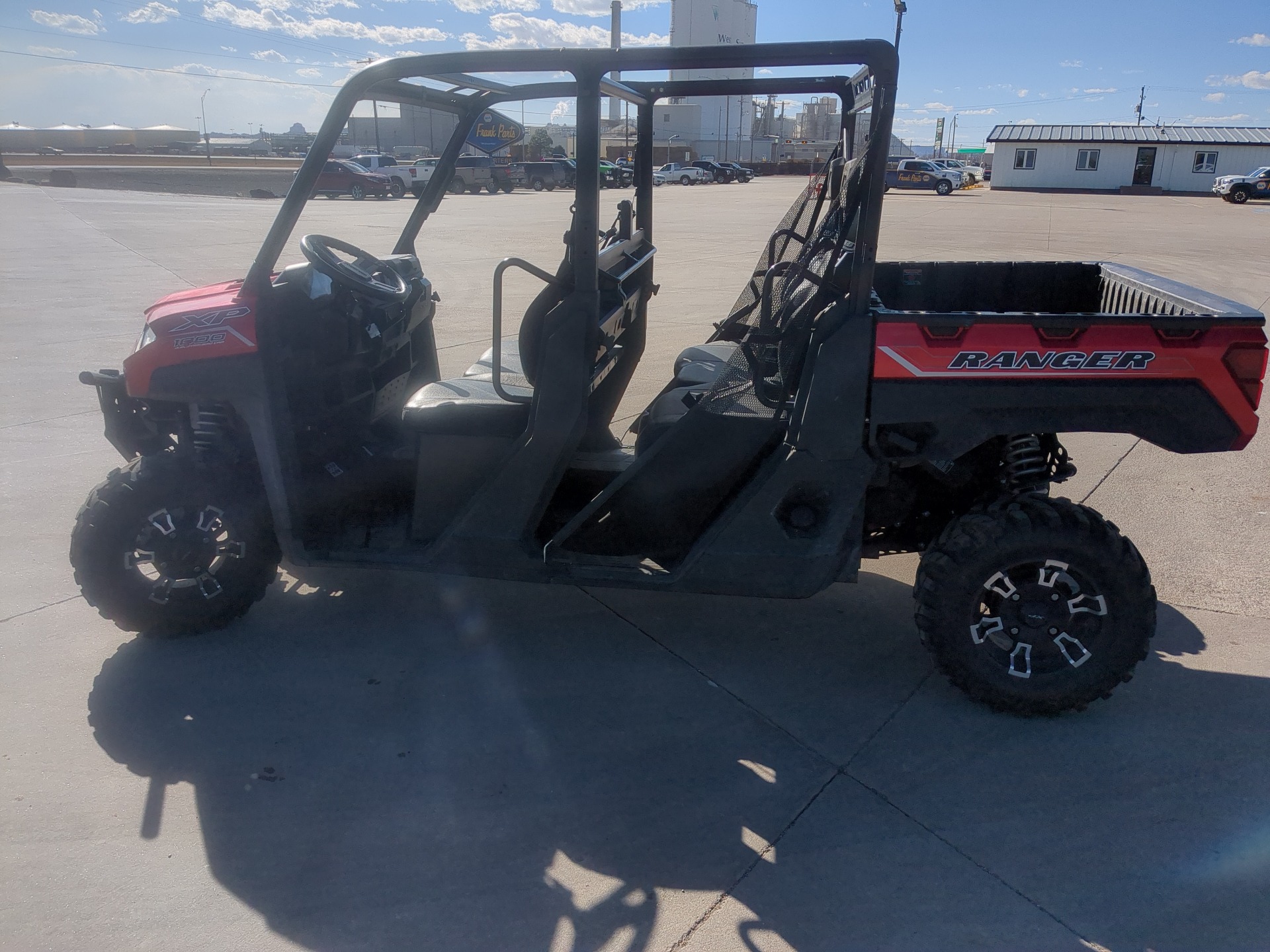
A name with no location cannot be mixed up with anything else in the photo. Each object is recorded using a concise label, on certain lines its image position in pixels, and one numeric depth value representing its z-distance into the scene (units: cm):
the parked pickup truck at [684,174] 4972
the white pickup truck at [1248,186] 3675
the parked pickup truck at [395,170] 3272
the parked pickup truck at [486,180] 3319
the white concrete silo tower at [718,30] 7969
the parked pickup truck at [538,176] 3750
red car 3188
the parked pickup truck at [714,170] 5072
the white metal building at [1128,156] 4806
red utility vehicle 299
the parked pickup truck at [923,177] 4266
